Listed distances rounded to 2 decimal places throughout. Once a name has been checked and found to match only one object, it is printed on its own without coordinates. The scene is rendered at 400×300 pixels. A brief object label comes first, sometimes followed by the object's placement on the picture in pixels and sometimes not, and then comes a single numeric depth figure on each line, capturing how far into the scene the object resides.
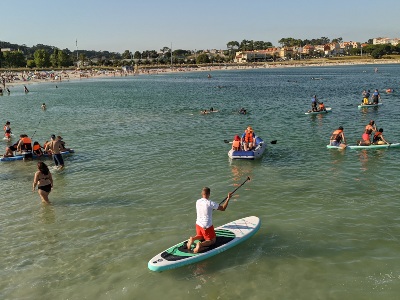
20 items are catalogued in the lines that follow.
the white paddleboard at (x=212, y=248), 10.15
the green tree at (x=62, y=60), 181.75
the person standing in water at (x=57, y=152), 19.92
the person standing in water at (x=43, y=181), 14.77
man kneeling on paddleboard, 10.27
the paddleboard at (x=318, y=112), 39.03
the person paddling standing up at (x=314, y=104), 39.41
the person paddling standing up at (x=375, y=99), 43.25
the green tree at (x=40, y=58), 173.38
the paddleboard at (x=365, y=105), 42.59
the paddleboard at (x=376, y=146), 22.91
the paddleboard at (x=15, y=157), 22.67
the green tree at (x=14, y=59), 168.54
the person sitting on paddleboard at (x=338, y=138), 23.41
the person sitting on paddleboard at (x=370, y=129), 23.55
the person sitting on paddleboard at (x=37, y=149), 22.78
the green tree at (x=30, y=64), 173.38
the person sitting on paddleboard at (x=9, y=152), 22.90
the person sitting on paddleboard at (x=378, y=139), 23.11
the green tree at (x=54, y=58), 181.88
